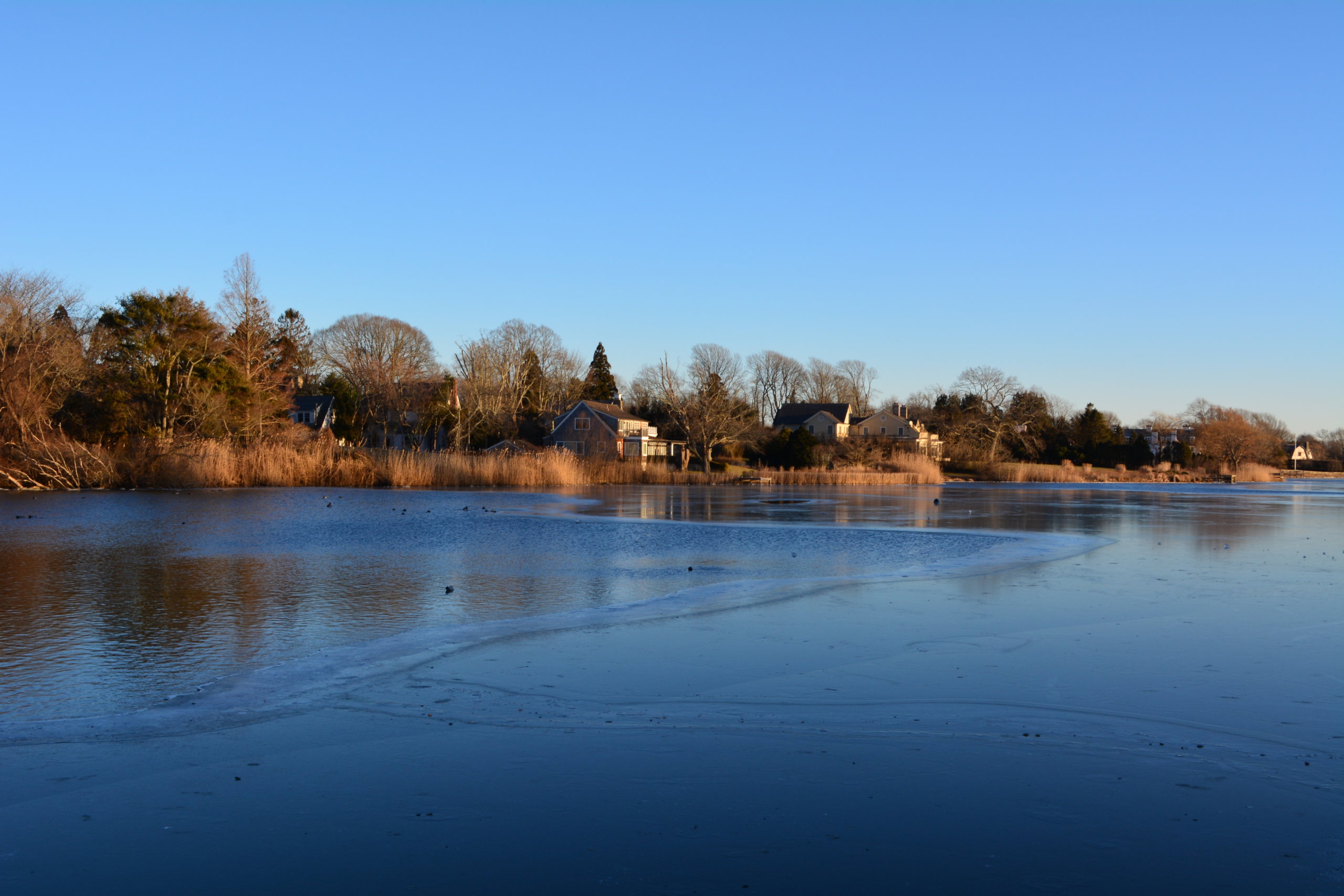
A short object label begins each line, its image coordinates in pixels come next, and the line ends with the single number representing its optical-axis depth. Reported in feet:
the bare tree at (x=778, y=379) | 362.33
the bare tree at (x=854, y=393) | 370.53
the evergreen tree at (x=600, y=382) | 299.38
